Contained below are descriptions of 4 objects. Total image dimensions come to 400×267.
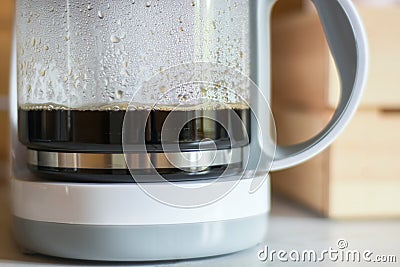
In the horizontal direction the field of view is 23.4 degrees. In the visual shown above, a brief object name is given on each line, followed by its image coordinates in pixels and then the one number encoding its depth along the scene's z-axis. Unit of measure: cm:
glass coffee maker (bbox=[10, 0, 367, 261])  52
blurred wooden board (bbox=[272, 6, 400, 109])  64
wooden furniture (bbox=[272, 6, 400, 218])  64
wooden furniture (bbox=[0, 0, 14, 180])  85
